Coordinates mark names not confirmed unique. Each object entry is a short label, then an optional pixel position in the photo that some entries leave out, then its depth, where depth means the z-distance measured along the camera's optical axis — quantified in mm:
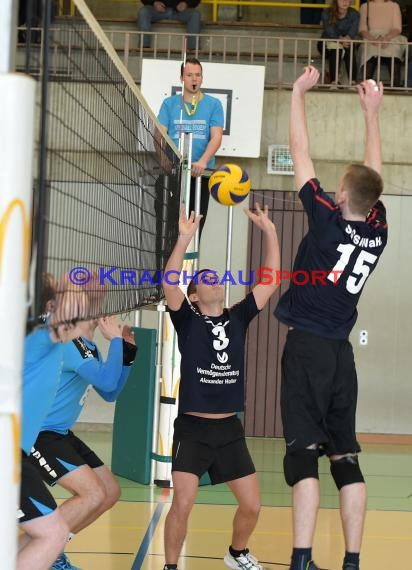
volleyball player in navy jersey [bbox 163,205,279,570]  8777
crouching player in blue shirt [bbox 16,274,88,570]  6024
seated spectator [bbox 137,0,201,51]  22216
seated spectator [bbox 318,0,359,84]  21236
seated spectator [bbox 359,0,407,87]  20934
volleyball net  5444
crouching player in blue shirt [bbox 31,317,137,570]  8582
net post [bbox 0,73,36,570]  4332
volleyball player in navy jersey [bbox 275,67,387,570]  7665
